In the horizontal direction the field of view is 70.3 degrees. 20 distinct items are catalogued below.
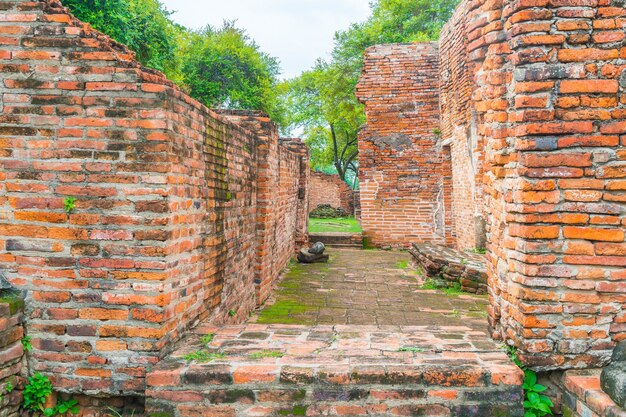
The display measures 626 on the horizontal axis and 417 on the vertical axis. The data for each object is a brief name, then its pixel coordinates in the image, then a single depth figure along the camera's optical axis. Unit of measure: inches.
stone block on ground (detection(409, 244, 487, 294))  259.9
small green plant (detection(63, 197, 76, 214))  110.1
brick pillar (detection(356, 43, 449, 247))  450.9
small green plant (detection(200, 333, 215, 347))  124.9
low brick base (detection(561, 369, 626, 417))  92.0
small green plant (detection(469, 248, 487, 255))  317.1
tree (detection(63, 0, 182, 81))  362.3
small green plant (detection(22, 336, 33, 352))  111.3
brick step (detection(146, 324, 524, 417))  103.4
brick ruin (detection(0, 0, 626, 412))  105.7
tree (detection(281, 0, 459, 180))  909.2
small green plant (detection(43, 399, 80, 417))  112.0
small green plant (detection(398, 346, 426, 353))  118.1
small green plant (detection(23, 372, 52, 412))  110.1
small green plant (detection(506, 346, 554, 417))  108.6
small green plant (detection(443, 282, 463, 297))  262.2
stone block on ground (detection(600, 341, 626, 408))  90.4
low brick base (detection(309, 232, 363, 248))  466.9
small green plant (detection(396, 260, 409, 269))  356.5
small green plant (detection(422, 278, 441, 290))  277.1
